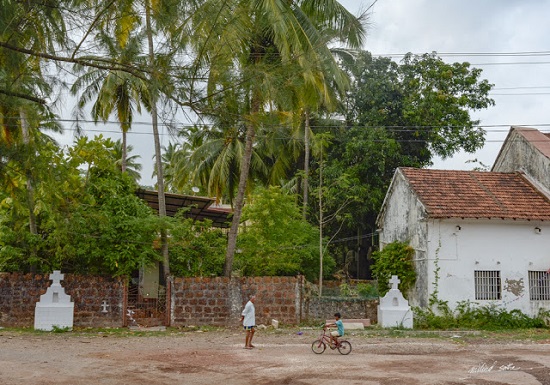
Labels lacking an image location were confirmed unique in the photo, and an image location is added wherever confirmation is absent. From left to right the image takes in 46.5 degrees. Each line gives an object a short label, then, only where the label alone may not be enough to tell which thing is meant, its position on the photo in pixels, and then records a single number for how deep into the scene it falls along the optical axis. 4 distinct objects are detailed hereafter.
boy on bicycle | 13.93
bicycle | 13.98
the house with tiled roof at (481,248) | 20.30
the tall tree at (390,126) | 29.95
